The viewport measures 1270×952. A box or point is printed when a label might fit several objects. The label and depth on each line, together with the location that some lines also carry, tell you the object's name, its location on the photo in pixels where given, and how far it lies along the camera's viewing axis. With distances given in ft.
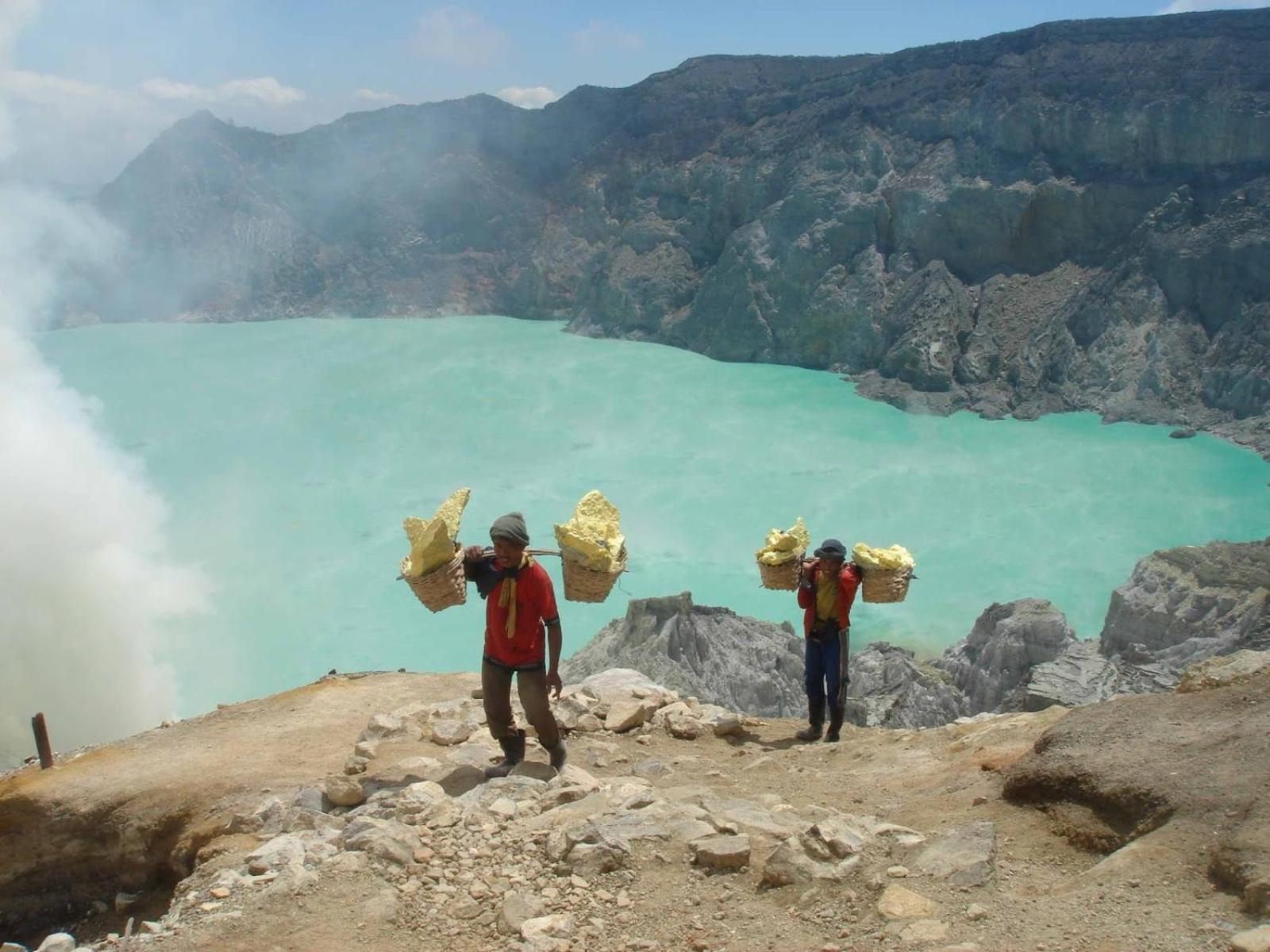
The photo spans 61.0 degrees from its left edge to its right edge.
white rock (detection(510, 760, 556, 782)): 16.84
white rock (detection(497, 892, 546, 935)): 12.07
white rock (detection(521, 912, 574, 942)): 11.75
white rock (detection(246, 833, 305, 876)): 13.82
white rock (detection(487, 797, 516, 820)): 14.57
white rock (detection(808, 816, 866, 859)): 12.48
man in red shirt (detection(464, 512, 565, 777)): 16.02
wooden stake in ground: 22.44
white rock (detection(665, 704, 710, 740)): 20.07
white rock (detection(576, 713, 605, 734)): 19.85
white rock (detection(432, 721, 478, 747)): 19.44
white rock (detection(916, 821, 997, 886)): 11.96
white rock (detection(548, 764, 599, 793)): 15.64
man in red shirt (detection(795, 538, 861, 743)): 19.34
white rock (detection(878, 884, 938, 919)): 11.23
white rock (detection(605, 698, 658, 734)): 20.01
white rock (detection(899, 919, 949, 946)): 10.73
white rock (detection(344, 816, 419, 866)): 13.56
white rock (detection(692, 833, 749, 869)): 12.57
